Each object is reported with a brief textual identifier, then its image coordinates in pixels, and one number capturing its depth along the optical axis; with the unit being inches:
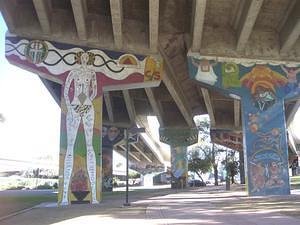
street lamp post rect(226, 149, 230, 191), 1013.5
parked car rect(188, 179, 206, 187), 1600.4
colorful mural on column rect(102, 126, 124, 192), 1251.0
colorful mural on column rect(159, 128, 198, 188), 1309.0
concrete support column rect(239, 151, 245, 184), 1647.1
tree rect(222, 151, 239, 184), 1641.0
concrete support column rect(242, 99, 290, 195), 644.1
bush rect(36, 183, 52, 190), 1407.9
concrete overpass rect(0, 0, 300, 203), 612.6
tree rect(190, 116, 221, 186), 1867.9
